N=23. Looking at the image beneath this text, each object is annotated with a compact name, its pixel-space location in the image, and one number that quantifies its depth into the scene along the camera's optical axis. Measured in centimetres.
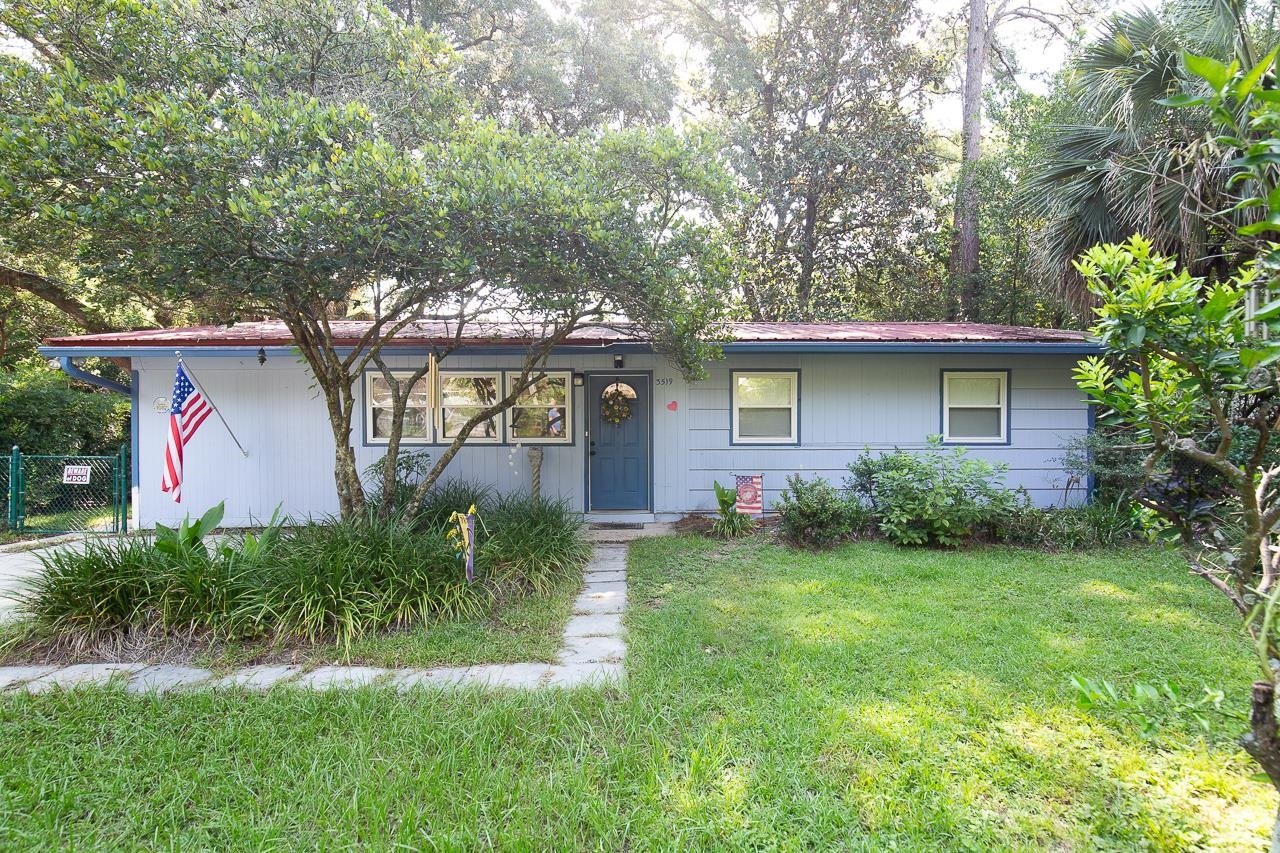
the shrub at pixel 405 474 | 644
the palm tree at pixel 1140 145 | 573
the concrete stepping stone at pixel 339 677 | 321
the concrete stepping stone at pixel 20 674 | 330
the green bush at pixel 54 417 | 932
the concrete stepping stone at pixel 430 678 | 319
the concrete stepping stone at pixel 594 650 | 357
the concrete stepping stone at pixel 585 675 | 321
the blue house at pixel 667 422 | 779
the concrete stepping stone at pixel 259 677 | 324
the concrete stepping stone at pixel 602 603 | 452
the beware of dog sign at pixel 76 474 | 773
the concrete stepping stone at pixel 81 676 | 325
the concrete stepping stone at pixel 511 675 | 323
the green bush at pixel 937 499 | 627
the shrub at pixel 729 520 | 697
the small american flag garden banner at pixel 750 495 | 698
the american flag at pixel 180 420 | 560
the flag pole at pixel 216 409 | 763
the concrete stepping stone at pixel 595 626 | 403
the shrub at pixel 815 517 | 643
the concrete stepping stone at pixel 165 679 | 323
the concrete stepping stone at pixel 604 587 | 502
